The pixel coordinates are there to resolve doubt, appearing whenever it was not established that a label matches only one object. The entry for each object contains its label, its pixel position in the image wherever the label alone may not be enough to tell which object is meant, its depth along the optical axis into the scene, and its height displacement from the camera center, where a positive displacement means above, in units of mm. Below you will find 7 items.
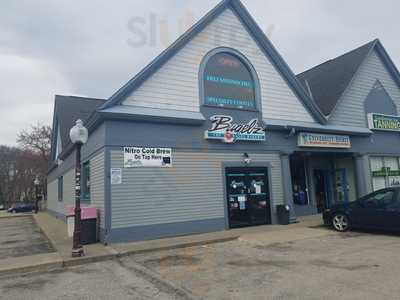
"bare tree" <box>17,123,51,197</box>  43812 +7499
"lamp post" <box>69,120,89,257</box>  8352 +480
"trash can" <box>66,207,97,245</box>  10273 -791
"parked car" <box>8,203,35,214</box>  45269 -1008
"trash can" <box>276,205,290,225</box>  13008 -931
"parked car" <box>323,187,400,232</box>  10008 -816
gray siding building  10594 +2135
